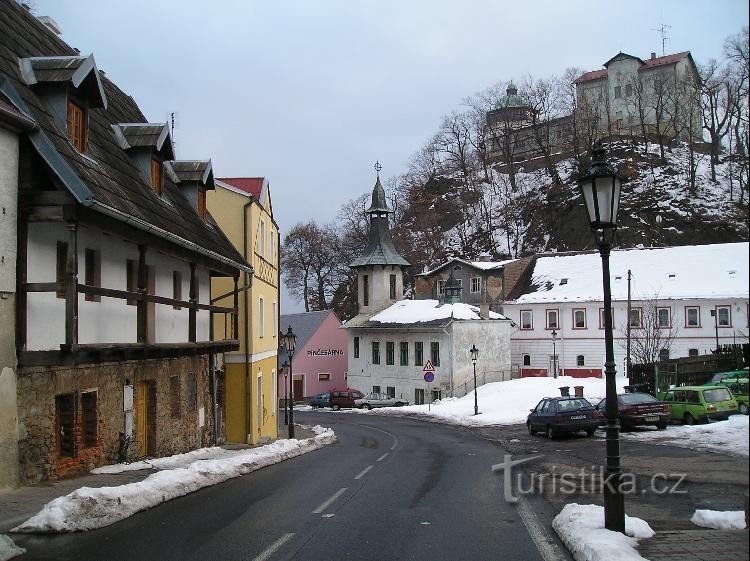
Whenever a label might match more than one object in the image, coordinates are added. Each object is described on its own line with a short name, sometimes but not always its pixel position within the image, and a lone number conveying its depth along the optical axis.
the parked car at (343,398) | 54.91
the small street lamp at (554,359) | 52.86
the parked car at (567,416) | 25.22
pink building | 63.88
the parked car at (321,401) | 56.41
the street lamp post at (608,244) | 7.80
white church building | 51.62
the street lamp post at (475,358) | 39.98
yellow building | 26.09
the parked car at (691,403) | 20.64
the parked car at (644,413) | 23.73
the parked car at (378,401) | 53.31
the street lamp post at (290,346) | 27.02
